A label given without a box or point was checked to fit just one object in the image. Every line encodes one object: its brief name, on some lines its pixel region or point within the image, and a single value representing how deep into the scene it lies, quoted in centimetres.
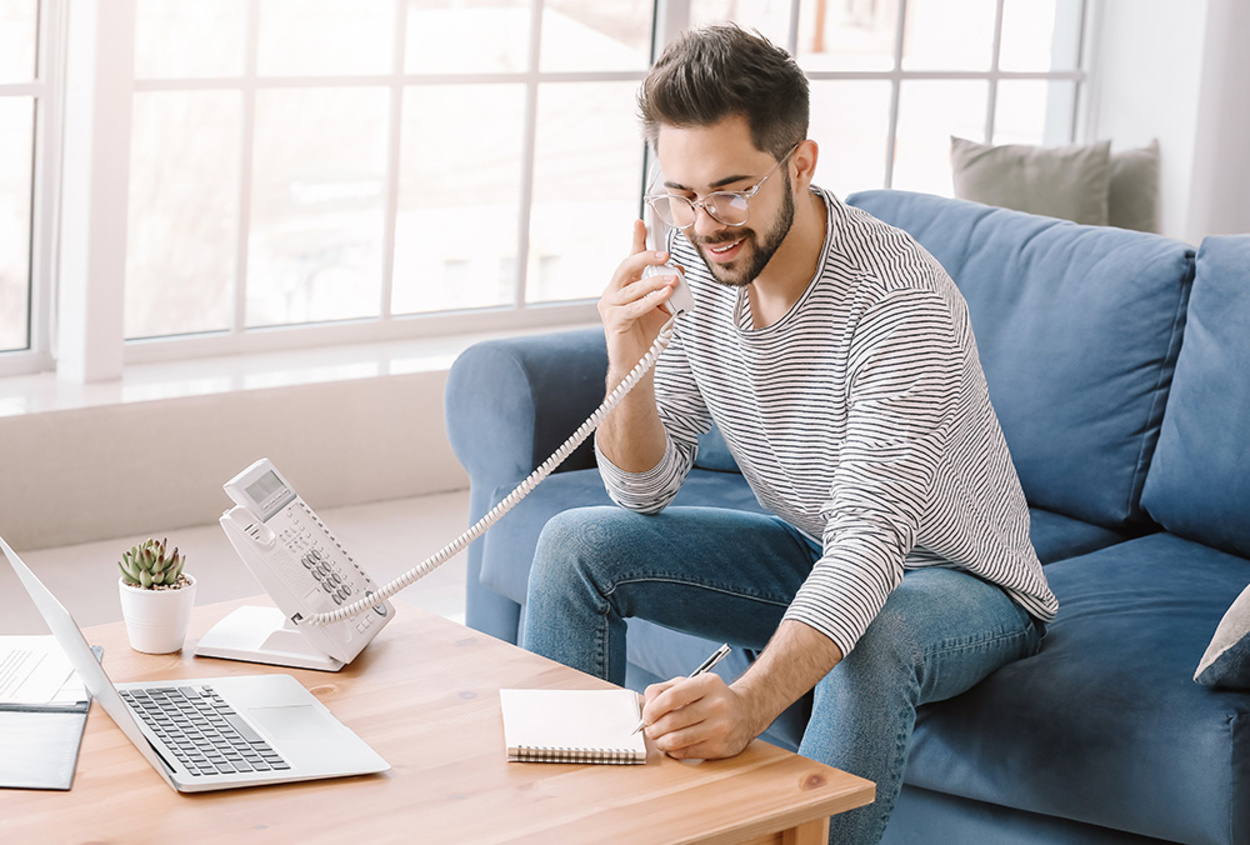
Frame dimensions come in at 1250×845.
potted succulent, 337
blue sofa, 345
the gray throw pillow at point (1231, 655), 340
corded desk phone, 338
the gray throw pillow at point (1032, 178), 666
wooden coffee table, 299
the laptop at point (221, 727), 308
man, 341
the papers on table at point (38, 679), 322
